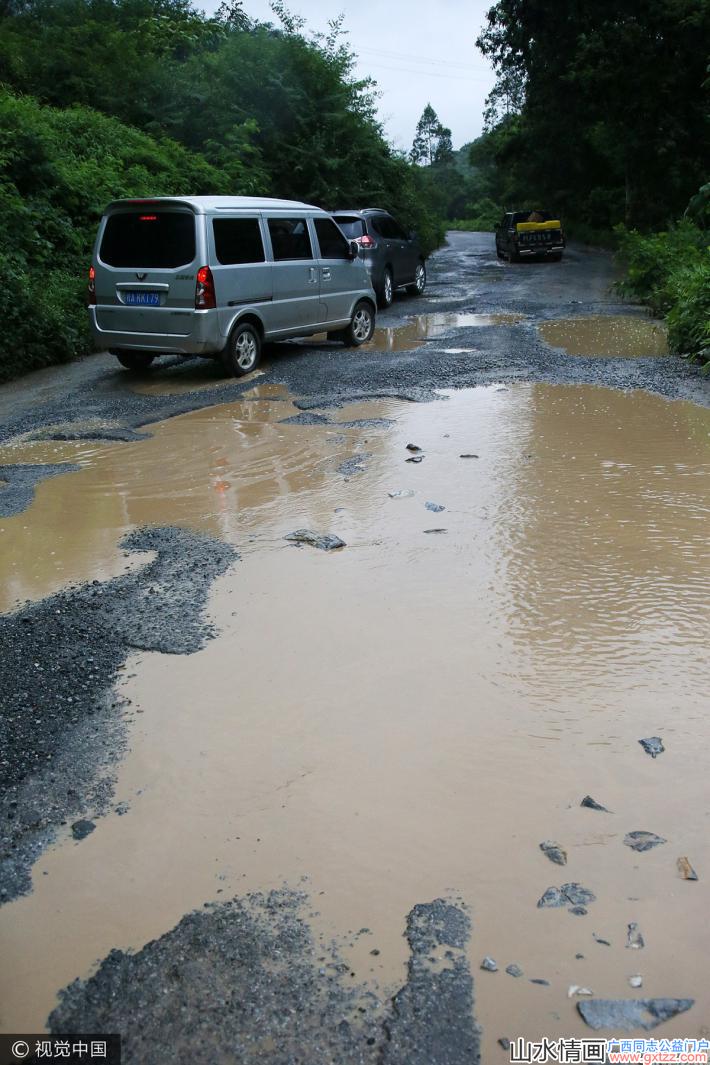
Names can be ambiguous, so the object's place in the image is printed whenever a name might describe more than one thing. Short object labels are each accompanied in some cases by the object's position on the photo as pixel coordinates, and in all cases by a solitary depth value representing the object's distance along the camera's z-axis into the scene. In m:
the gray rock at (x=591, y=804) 3.42
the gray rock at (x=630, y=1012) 2.54
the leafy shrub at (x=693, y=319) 11.55
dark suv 17.25
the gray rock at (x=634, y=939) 2.80
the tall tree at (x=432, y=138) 133.62
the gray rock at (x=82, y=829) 3.31
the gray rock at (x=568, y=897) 2.96
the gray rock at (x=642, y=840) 3.22
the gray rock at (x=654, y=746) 3.74
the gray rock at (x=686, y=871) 3.07
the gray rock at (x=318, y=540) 5.99
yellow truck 30.17
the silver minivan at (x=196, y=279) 10.33
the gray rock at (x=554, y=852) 3.16
